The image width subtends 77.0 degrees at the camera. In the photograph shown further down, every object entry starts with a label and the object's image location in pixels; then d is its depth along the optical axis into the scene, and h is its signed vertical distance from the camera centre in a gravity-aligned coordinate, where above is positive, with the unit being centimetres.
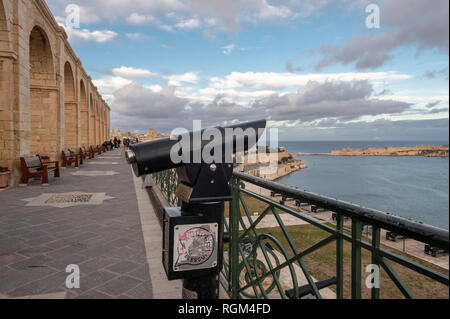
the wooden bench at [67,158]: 1382 -50
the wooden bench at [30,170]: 891 -72
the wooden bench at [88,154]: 1872 -36
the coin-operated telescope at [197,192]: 150 -24
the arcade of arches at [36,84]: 873 +267
